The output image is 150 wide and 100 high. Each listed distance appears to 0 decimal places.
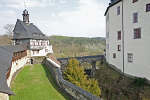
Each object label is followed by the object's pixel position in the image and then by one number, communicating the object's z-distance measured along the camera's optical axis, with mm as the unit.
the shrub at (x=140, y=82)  14748
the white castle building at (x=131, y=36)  14727
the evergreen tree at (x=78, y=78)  14073
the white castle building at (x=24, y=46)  13627
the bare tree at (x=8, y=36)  33600
